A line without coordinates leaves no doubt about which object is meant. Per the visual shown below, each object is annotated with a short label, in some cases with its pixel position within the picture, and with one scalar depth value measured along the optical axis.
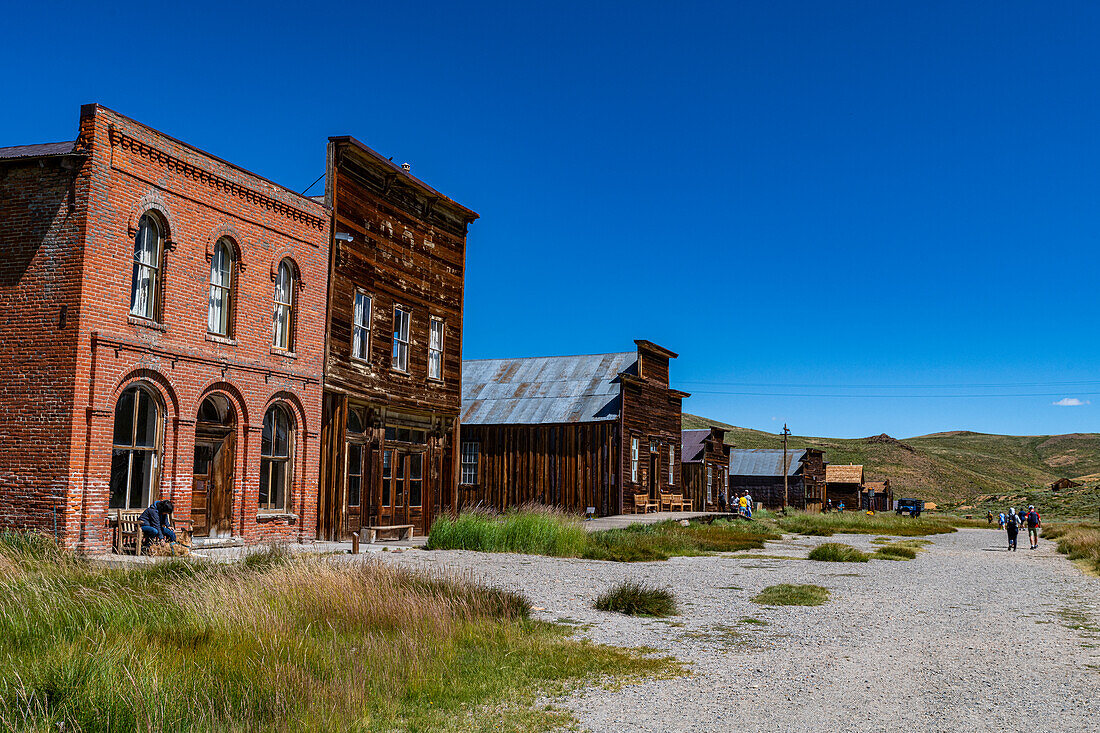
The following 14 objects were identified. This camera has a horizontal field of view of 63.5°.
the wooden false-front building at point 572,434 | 35.34
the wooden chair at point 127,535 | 15.70
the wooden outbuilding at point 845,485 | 73.31
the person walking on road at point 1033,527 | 31.10
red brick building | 15.53
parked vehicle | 68.66
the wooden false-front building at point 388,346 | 21.81
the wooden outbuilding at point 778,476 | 64.44
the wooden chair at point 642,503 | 36.66
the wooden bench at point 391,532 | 21.39
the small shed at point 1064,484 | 80.38
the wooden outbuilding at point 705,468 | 47.16
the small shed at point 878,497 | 77.12
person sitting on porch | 15.73
